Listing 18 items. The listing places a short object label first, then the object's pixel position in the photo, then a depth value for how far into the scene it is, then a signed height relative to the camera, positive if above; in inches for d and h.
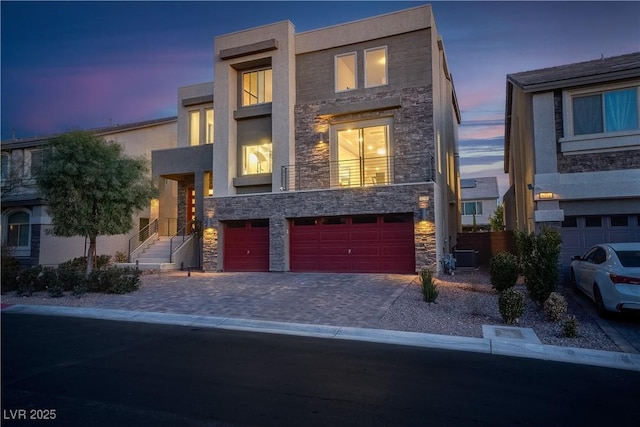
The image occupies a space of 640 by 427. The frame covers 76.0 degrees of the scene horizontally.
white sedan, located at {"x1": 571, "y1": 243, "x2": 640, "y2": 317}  328.5 -41.4
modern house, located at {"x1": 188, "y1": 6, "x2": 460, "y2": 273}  659.4 +149.6
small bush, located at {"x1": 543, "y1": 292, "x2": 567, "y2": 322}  343.9 -66.1
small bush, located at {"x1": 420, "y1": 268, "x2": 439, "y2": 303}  416.2 -60.6
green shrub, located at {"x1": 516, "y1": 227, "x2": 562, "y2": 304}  376.5 -33.1
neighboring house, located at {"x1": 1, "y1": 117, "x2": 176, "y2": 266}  848.3 +34.8
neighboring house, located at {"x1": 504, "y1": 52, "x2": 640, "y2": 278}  505.7 +97.4
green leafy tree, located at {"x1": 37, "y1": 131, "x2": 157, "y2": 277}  557.6 +69.5
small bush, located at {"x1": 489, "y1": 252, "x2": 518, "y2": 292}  438.6 -44.9
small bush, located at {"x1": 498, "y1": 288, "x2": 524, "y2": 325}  343.9 -65.5
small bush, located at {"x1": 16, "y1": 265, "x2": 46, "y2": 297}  550.9 -63.4
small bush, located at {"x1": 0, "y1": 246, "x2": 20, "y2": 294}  569.0 -60.3
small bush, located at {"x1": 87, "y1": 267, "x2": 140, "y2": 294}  534.9 -62.8
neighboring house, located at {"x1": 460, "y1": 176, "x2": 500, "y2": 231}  1789.6 +132.0
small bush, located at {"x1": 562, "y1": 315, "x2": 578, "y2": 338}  304.2 -74.1
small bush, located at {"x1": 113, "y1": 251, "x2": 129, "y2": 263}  885.6 -50.9
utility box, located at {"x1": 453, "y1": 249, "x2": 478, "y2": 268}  685.3 -48.1
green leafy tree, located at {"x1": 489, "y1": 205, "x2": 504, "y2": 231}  1421.5 +32.2
